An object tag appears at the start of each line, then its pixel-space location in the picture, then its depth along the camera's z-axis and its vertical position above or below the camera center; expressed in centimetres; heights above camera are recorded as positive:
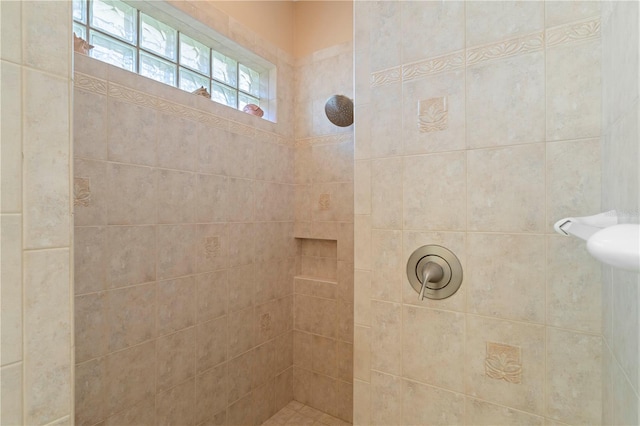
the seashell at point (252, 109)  211 +68
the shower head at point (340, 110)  201 +65
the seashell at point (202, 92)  177 +67
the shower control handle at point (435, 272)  100 -19
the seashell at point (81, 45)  131 +69
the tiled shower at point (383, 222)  58 -4
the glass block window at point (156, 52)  148 +87
